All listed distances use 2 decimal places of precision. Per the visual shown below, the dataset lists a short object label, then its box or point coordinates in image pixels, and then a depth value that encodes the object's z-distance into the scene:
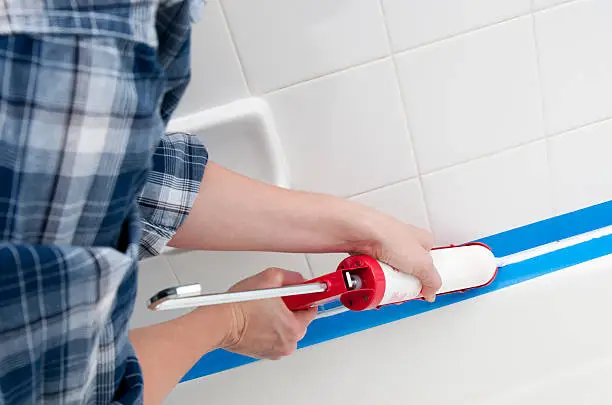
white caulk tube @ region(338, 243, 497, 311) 0.74
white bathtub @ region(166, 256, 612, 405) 0.94
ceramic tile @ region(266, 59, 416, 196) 0.82
